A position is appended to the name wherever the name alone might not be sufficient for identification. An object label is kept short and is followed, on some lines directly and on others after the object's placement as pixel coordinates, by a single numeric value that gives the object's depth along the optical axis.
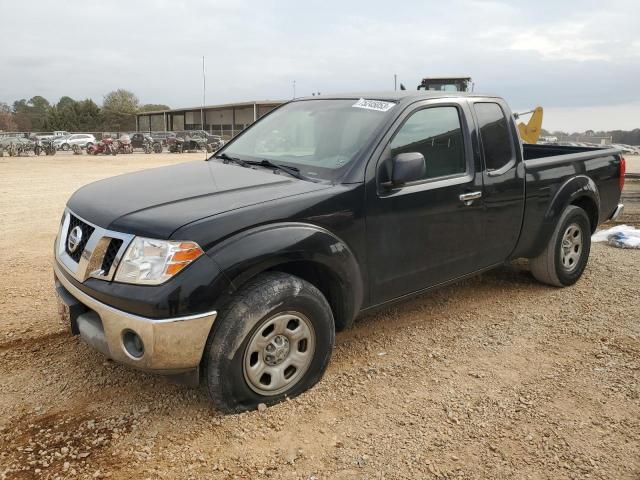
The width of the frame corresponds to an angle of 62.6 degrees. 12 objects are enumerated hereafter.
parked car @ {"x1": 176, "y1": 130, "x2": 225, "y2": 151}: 38.26
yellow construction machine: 14.94
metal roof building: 55.09
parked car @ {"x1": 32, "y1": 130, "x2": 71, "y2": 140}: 40.72
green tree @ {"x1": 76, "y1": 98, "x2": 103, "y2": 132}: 71.69
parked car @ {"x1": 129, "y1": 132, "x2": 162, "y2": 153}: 36.44
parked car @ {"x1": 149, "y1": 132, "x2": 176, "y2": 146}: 37.72
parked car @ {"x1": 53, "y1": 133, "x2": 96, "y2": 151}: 38.34
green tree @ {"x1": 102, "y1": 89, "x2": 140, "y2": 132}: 74.56
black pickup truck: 2.57
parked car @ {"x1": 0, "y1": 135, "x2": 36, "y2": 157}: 31.14
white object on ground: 6.60
